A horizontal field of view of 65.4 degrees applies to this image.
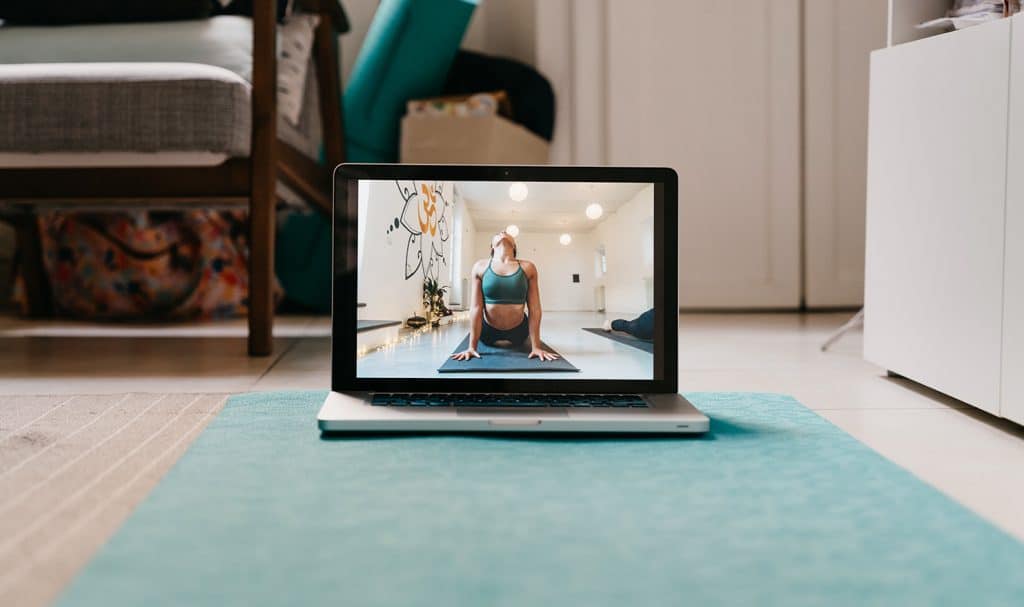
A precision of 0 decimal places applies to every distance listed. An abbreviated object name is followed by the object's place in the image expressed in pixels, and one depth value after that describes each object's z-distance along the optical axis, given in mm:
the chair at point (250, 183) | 1289
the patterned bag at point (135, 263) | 2121
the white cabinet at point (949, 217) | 792
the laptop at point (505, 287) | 770
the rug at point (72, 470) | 446
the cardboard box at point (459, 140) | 1917
